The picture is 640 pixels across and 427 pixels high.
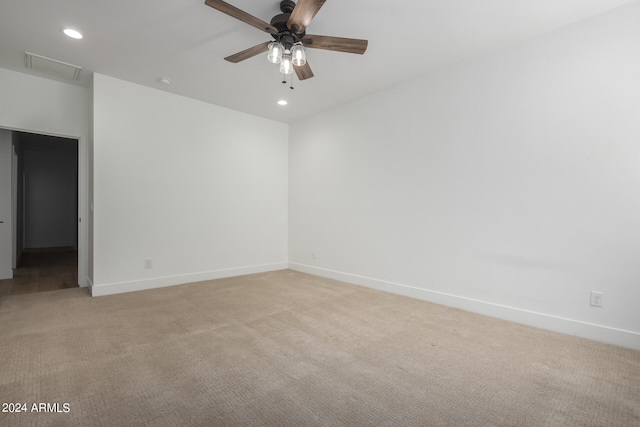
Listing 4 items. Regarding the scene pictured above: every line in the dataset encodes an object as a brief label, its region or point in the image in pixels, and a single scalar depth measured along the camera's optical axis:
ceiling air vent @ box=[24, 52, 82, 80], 3.23
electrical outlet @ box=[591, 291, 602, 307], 2.48
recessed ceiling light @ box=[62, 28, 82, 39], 2.73
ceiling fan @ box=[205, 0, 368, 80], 2.11
